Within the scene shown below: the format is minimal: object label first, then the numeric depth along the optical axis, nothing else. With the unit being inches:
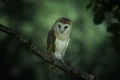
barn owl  318.5
